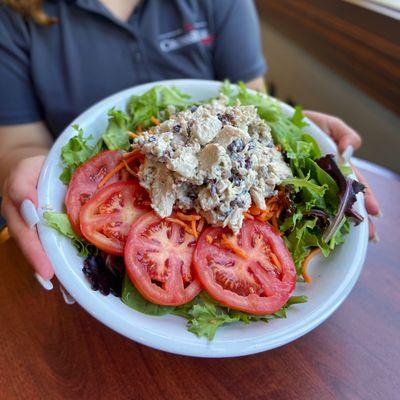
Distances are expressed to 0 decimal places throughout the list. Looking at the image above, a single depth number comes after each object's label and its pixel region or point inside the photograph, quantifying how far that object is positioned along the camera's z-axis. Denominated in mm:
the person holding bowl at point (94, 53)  451
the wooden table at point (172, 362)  274
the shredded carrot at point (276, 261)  299
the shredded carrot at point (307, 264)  313
